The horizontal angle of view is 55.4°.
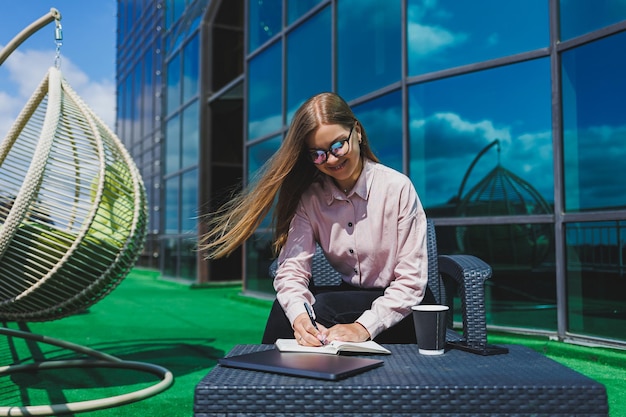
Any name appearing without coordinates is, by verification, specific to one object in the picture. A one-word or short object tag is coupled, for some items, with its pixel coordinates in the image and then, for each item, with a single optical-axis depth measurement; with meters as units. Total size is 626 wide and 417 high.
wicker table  1.10
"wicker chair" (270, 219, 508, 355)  1.63
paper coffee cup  1.46
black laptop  1.18
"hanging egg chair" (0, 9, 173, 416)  2.69
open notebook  1.42
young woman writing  1.79
